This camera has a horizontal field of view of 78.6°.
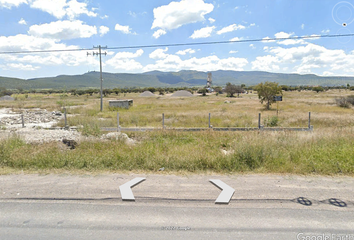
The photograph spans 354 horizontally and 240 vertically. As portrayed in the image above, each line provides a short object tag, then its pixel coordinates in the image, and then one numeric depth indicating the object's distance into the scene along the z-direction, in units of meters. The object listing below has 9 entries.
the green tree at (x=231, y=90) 88.09
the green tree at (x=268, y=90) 33.59
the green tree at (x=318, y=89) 103.94
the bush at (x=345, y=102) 33.80
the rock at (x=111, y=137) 9.65
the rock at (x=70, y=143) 9.54
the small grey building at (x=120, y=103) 34.09
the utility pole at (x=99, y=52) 34.99
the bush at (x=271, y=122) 15.99
